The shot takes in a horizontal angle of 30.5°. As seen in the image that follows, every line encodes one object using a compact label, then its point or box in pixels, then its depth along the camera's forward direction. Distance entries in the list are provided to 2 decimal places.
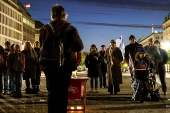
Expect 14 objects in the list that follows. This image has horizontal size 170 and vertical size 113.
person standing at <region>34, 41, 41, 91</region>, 11.65
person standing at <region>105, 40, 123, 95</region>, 10.85
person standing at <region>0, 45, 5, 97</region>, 10.86
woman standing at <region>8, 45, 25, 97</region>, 10.03
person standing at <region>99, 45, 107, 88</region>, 13.88
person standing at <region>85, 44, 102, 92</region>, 12.07
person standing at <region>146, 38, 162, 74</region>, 10.05
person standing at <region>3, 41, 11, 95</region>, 11.23
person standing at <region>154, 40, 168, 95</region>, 10.58
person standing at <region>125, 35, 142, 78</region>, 9.71
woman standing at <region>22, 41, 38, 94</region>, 11.02
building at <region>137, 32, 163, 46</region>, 145.82
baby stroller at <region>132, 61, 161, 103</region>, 8.62
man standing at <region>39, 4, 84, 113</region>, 4.11
